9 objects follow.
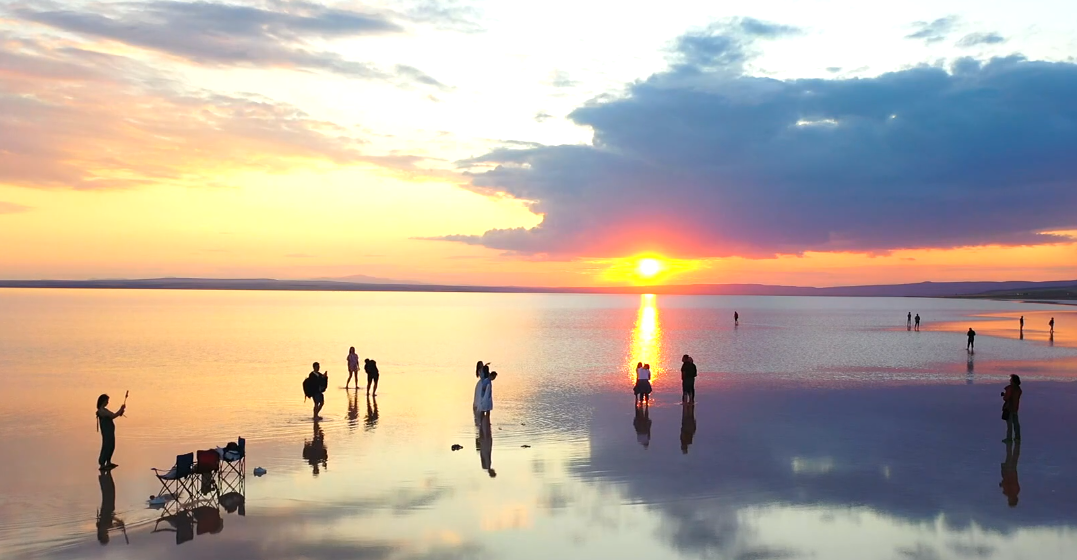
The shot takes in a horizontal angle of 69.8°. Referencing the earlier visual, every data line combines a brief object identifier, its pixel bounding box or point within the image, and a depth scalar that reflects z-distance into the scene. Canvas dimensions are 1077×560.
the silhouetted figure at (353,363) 31.47
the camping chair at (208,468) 14.16
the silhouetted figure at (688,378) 26.39
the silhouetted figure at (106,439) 16.66
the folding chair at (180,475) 13.91
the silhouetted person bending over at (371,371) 29.05
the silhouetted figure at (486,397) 22.03
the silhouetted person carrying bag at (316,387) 23.42
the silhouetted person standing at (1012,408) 19.31
